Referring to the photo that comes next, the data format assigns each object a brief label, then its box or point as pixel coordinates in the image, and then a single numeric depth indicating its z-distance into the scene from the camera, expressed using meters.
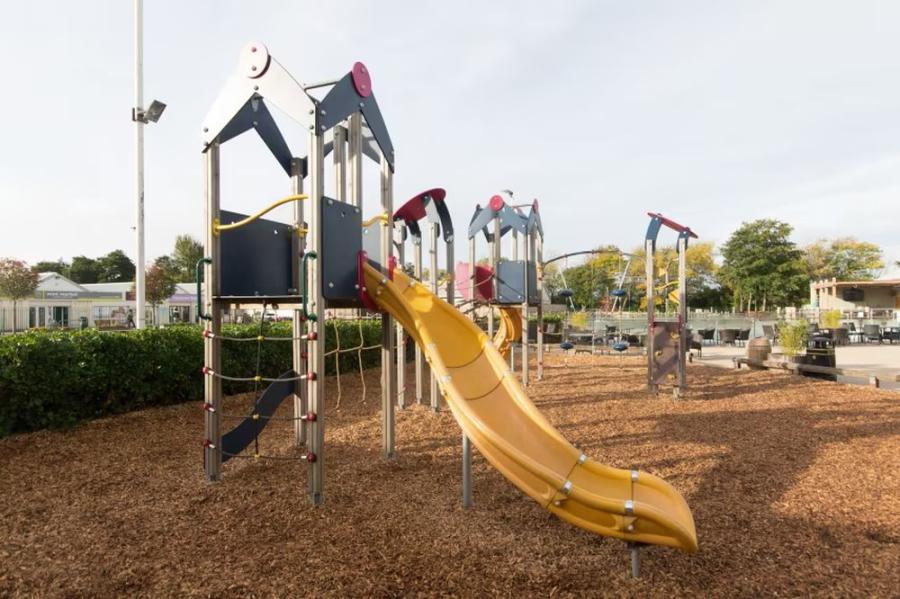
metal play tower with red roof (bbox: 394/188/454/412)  7.71
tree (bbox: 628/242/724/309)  64.62
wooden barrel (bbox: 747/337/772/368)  13.43
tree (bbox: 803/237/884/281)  69.56
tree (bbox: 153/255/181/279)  63.97
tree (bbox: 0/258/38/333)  35.84
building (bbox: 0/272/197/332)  34.03
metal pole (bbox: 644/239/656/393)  9.75
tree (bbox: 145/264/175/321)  43.06
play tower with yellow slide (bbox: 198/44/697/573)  3.50
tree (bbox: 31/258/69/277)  75.24
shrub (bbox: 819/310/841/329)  24.42
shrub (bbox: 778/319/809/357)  13.16
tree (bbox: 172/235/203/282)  63.78
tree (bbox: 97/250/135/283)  76.88
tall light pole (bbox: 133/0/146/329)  12.22
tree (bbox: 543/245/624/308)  59.59
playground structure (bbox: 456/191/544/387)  10.73
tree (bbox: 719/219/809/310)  54.72
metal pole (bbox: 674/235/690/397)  9.57
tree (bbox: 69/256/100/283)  75.62
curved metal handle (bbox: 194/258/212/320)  4.61
